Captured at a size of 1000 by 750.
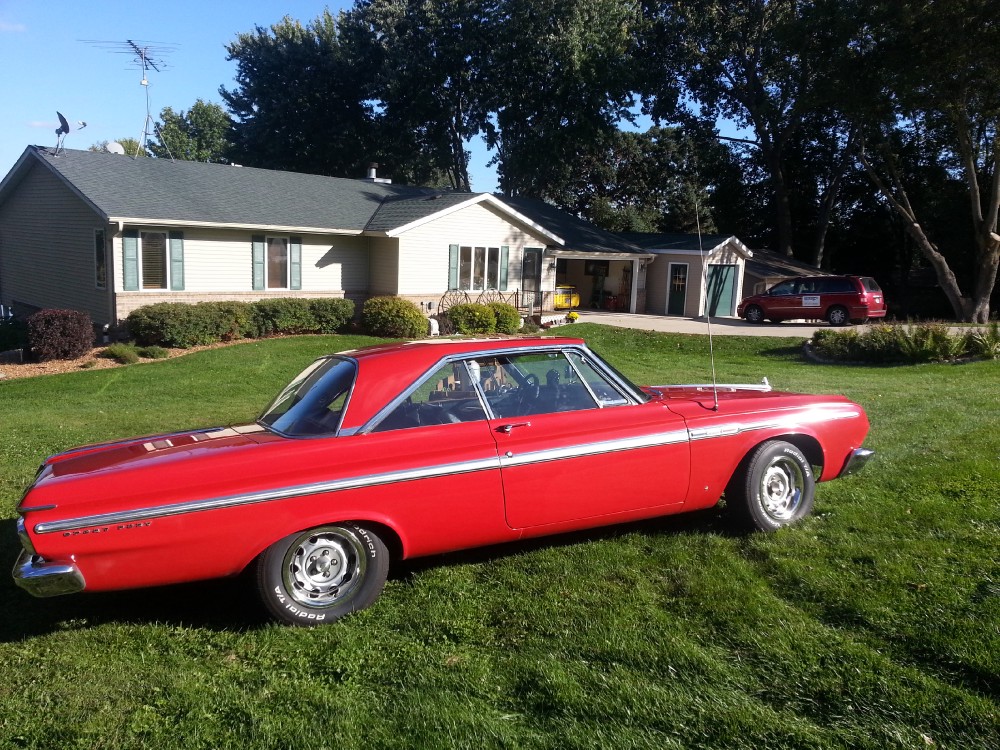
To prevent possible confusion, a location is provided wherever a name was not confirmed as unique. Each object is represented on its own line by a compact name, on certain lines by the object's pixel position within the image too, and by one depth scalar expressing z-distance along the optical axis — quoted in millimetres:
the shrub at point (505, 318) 24844
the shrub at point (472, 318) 23875
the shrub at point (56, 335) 18109
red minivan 27016
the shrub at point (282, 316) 22031
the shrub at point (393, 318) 23109
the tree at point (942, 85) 22688
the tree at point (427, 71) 38531
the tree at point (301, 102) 41375
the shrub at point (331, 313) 23219
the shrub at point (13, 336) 19670
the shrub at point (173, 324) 19609
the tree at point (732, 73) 37312
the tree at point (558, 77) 36656
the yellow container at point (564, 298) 30469
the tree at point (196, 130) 71312
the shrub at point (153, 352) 18694
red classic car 4059
